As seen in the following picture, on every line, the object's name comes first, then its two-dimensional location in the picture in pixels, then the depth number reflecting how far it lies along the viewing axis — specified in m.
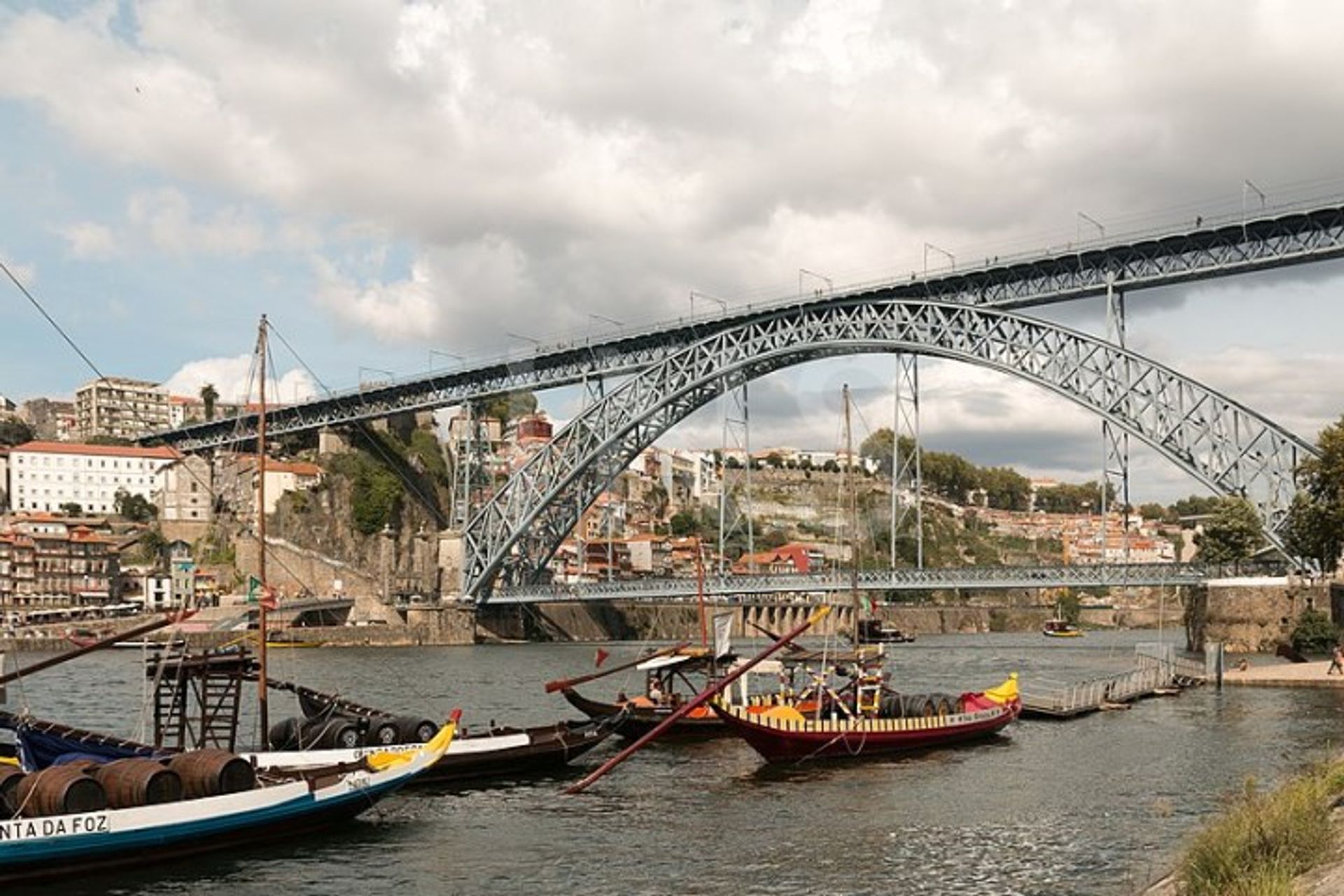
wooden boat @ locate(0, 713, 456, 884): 20.25
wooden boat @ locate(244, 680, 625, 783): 28.59
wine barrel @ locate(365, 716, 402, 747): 29.66
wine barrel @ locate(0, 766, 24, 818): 20.44
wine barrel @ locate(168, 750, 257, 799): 22.45
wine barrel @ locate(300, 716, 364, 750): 29.17
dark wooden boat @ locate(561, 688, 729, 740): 36.09
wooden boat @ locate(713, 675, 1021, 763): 32.31
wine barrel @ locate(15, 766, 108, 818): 20.53
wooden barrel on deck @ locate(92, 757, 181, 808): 21.42
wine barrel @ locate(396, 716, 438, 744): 30.02
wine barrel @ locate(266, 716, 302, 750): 29.30
